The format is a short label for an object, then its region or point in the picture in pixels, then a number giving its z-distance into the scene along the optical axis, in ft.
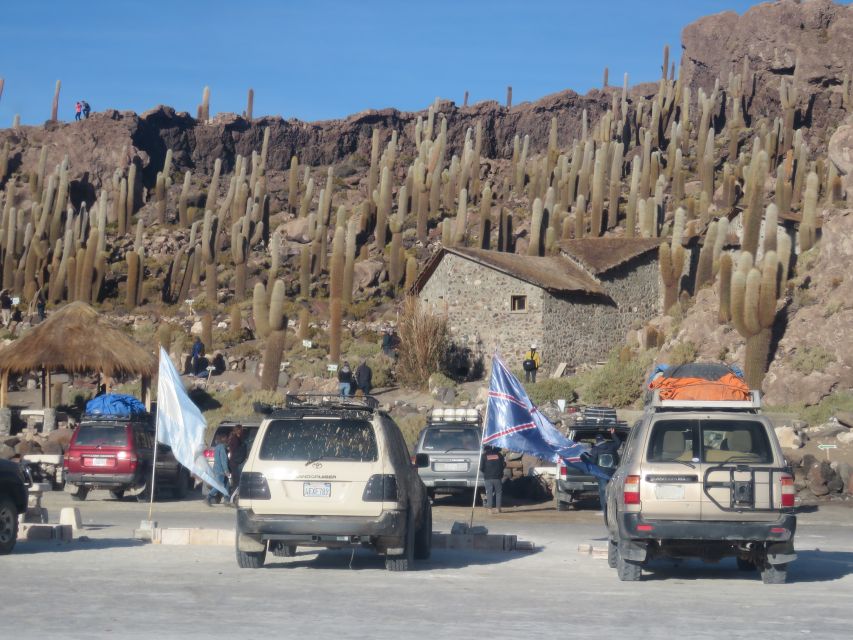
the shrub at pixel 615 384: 134.31
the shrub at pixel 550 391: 135.03
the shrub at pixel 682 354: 139.03
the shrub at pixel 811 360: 123.75
